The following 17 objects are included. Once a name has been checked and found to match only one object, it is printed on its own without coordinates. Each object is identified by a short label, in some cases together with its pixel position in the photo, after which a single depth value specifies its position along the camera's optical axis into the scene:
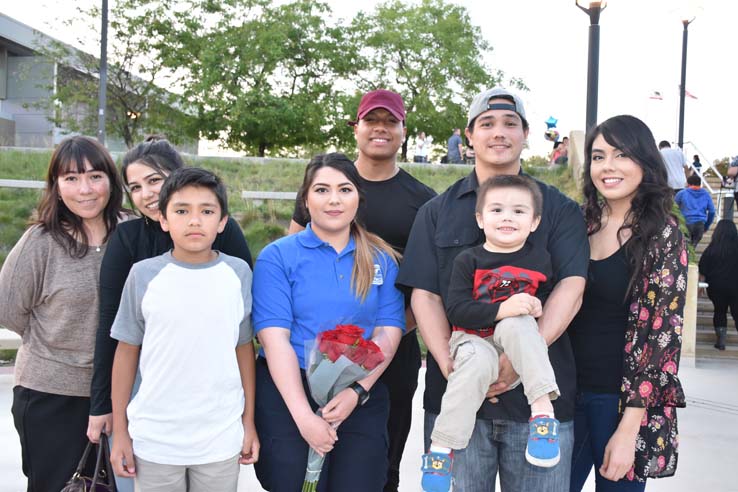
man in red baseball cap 3.67
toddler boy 2.48
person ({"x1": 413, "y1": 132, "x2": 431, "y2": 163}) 22.24
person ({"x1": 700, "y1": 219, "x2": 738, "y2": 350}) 9.08
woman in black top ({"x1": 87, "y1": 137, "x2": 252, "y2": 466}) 2.75
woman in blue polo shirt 2.69
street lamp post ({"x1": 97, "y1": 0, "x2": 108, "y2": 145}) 16.81
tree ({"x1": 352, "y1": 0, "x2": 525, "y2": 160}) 29.41
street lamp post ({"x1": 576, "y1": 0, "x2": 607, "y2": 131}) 7.66
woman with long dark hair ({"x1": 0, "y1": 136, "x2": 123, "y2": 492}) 2.92
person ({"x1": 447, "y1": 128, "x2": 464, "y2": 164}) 20.50
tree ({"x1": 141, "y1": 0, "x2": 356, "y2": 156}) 24.20
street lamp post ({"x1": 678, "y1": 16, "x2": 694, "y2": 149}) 16.61
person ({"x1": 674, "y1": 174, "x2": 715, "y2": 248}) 11.02
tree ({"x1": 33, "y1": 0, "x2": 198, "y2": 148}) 21.61
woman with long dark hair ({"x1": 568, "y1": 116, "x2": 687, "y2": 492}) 2.69
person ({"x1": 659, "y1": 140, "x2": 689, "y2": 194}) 11.58
